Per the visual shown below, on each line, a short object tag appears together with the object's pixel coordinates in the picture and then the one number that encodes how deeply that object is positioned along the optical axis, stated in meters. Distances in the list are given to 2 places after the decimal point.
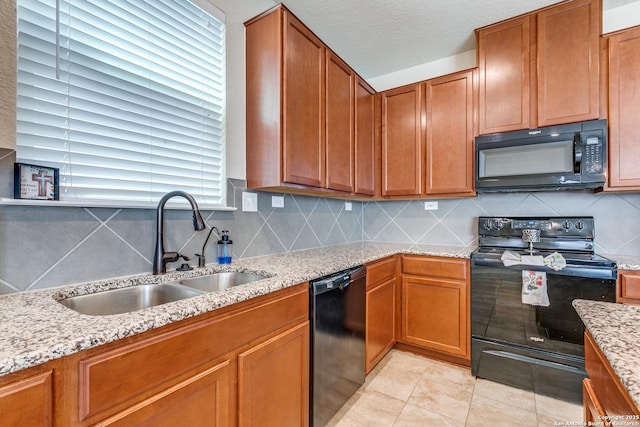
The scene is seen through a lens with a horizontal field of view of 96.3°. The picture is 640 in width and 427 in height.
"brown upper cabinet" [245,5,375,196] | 1.70
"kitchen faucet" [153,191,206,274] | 1.32
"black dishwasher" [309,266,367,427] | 1.45
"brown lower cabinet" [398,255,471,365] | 2.17
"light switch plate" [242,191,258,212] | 1.86
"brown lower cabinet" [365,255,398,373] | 2.01
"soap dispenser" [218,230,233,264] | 1.65
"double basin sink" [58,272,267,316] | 1.11
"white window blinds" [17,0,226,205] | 1.08
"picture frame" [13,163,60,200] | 1.00
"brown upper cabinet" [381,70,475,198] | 2.36
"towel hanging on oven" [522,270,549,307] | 1.83
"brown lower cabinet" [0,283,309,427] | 0.64
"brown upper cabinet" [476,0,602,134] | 1.92
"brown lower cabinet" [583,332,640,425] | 0.58
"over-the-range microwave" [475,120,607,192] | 1.89
